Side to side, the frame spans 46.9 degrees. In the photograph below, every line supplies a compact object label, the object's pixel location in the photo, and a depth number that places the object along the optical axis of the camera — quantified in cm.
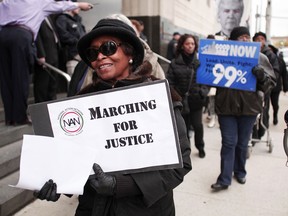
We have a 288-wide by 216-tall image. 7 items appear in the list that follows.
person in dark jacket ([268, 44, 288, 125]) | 715
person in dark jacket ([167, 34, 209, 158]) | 475
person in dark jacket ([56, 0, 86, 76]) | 498
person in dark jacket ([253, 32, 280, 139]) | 524
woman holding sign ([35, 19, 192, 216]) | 139
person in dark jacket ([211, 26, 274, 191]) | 371
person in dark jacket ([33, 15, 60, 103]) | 450
